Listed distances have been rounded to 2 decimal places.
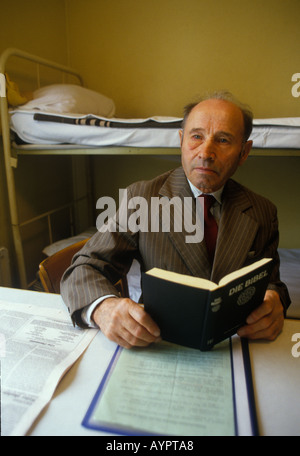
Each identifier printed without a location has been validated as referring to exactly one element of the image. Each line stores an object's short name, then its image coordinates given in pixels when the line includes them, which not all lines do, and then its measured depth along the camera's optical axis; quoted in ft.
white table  1.41
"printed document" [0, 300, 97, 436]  1.46
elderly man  2.61
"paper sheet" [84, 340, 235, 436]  1.41
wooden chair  2.92
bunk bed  4.10
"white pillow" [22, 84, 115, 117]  4.98
